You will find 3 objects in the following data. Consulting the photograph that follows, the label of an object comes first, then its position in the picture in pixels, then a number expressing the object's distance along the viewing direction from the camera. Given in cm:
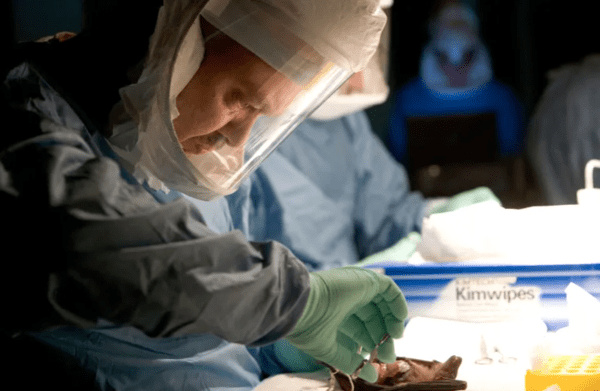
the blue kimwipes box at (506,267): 184
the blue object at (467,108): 376
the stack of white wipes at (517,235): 186
